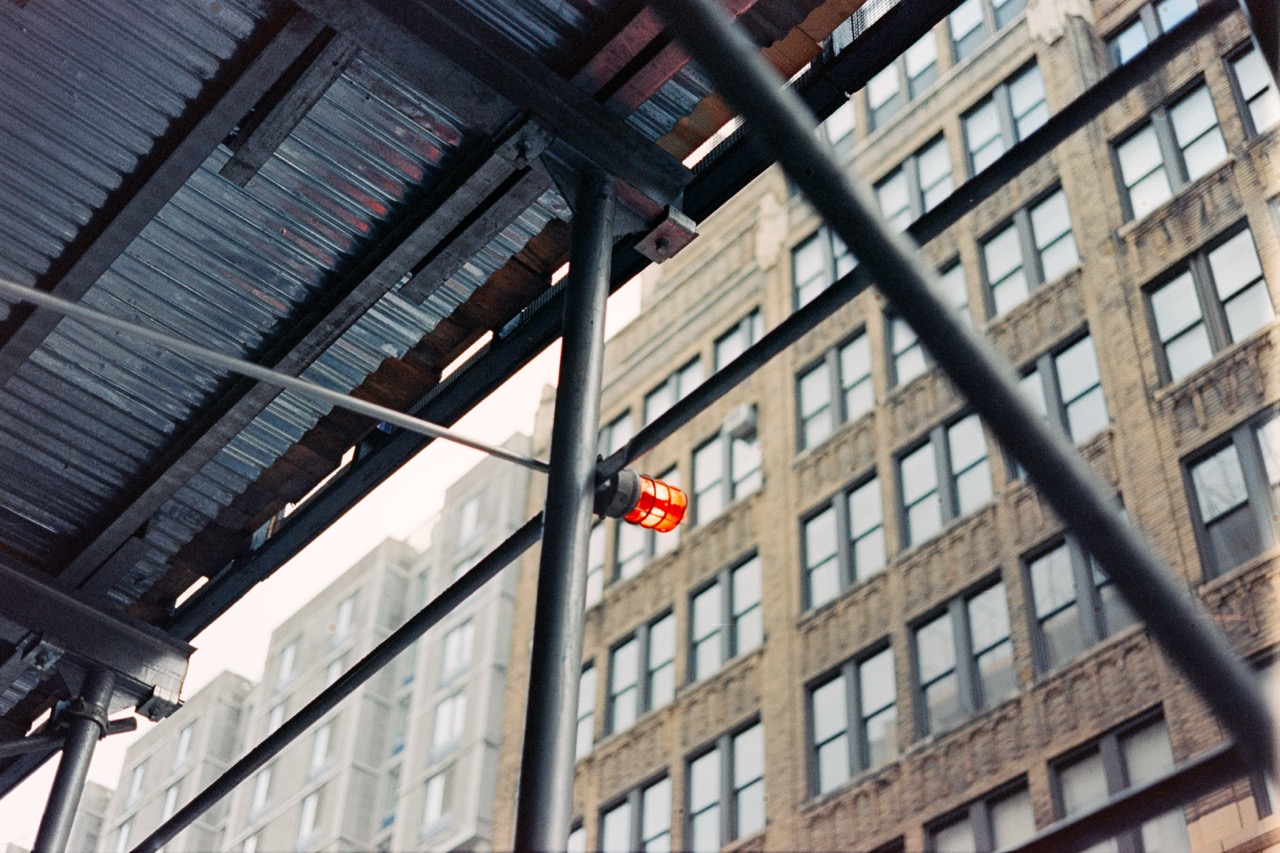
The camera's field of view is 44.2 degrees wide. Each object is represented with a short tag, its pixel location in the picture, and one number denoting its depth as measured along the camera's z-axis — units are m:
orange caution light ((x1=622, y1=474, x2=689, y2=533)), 6.34
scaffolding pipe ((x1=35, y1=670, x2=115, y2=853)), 8.96
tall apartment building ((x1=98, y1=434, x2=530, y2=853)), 46.91
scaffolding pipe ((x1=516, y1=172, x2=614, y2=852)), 4.98
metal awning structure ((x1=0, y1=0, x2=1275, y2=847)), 6.68
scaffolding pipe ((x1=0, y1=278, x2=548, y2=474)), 6.26
